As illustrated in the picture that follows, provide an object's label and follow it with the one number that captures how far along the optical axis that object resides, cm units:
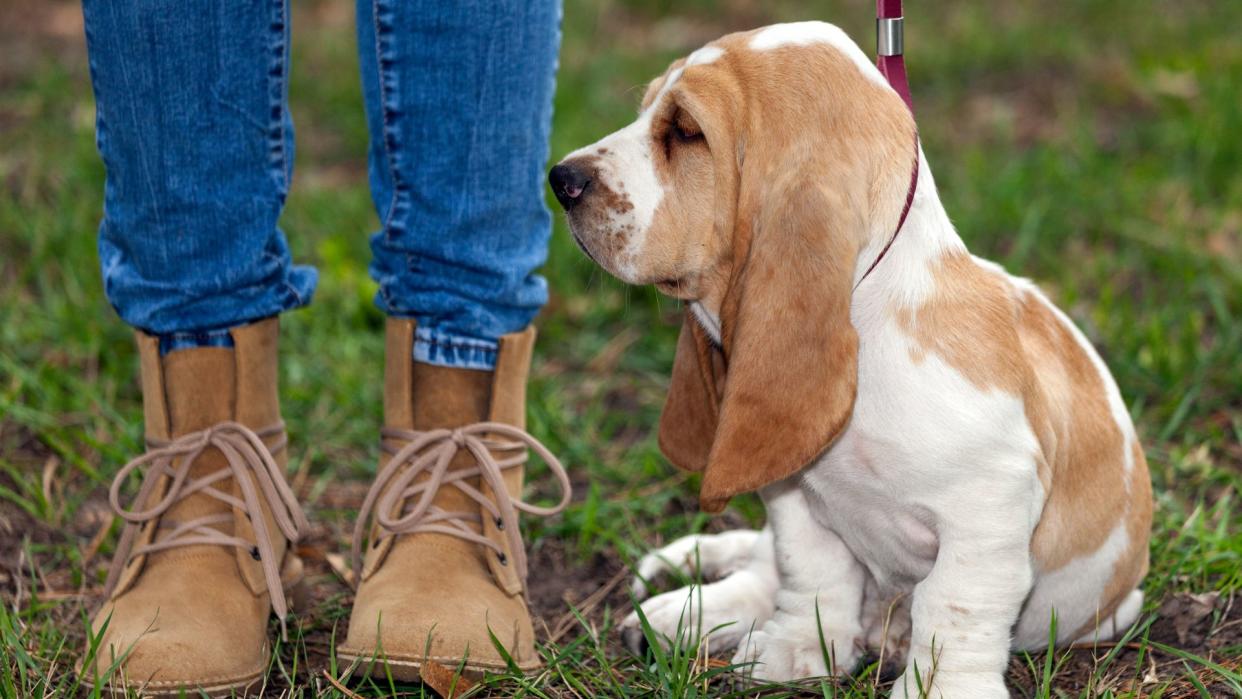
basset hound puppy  213
